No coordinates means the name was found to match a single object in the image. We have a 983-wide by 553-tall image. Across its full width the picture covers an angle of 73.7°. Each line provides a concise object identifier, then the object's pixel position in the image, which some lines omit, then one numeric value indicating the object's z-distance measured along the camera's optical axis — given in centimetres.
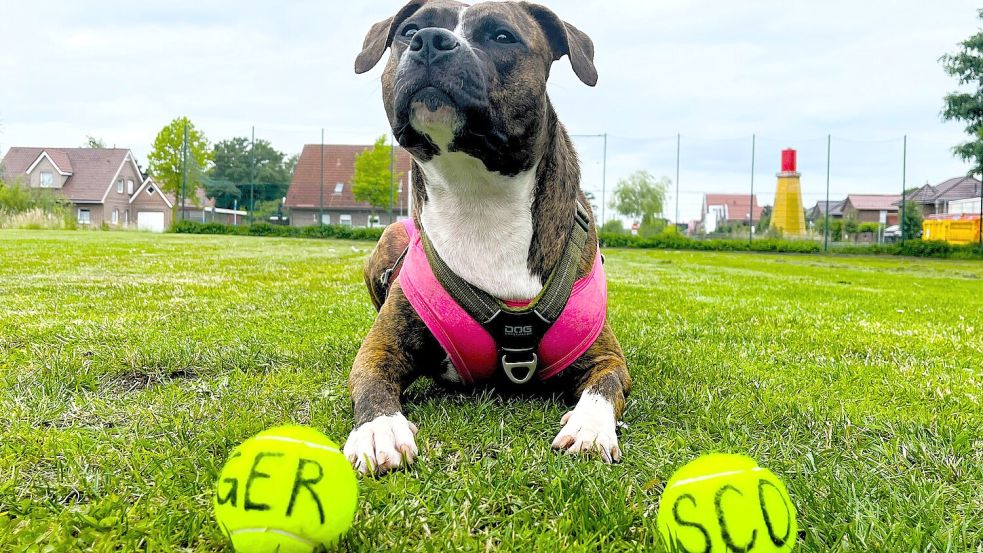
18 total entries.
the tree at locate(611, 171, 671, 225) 3089
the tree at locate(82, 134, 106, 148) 6875
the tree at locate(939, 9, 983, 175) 2242
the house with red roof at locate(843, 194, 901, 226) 4741
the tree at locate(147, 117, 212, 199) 3347
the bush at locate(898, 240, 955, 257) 2356
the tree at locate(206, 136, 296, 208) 2812
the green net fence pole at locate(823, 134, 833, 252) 2589
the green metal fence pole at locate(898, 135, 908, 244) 2566
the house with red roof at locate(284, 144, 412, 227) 2966
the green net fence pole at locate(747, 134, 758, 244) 2668
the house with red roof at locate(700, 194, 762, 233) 2756
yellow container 2570
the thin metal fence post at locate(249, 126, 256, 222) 2803
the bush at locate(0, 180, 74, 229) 2670
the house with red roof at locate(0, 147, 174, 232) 4497
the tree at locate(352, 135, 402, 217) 3064
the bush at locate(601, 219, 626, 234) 2812
